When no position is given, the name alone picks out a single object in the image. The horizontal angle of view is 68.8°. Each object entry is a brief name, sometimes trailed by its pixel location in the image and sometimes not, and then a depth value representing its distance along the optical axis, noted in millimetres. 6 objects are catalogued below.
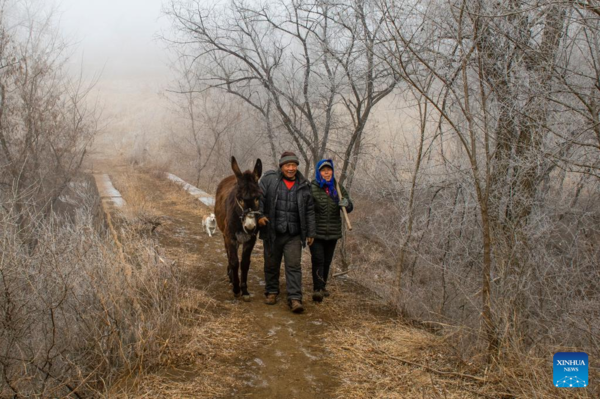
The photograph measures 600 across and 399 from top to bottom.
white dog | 9805
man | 5723
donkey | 5441
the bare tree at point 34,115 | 12219
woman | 6023
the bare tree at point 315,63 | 7996
